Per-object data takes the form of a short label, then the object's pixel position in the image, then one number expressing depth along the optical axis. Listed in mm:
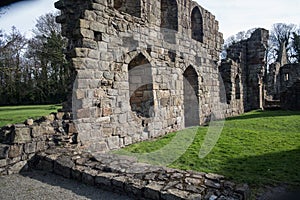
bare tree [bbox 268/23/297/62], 38562
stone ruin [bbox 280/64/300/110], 15023
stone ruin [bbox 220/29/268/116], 16516
